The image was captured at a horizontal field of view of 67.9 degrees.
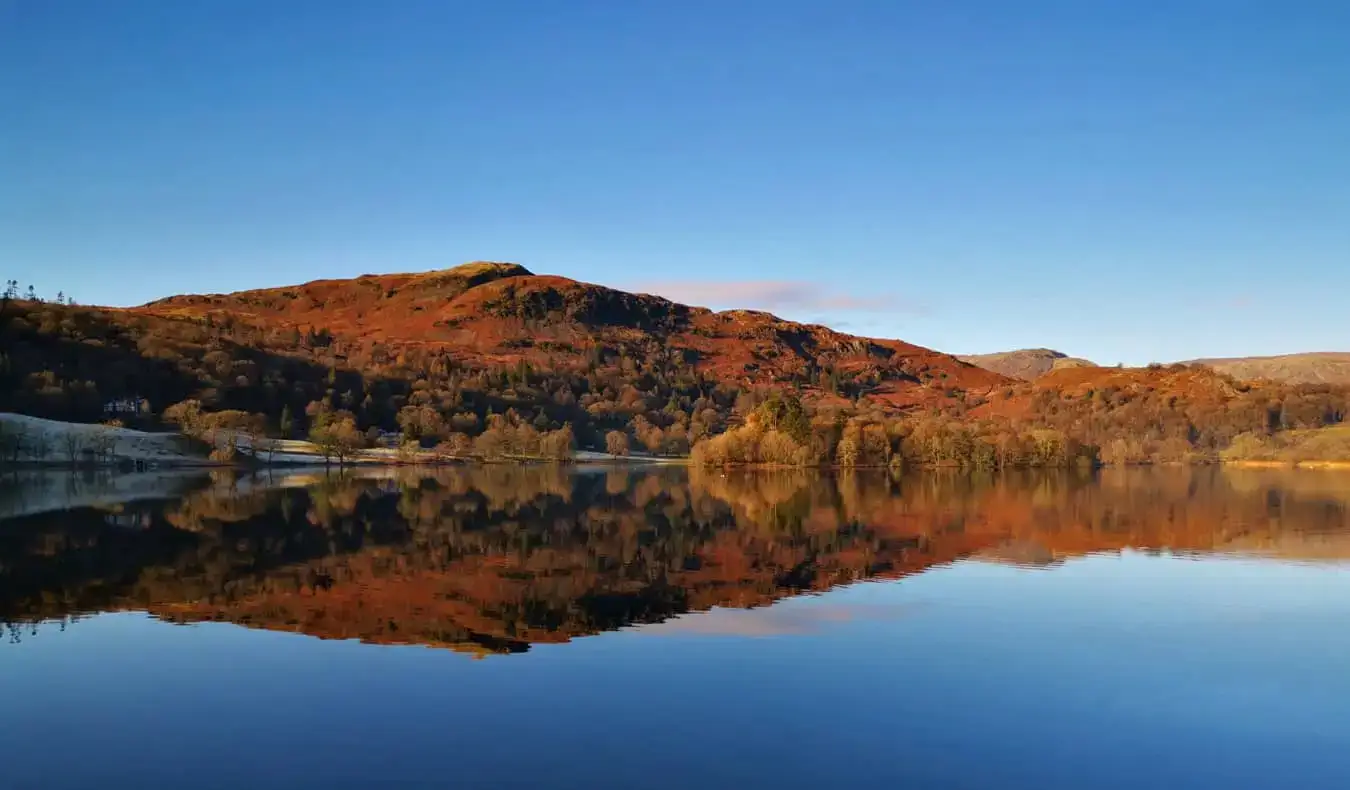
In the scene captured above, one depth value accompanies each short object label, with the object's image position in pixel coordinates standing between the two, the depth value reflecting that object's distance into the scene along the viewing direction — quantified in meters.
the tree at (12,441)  97.06
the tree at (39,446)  100.19
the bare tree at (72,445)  102.62
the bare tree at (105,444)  105.00
